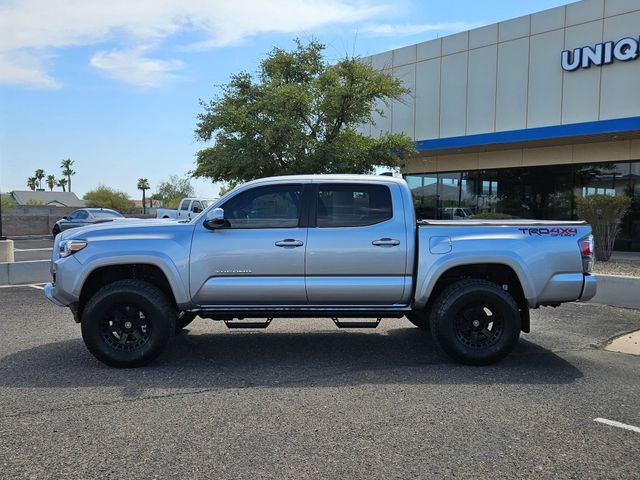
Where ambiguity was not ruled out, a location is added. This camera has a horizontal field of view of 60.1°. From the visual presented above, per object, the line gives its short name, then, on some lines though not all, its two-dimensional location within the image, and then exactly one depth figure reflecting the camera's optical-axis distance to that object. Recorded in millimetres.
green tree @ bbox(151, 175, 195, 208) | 85375
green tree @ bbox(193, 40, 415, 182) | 19000
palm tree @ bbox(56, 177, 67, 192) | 117438
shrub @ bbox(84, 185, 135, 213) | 69875
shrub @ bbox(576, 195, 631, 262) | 13539
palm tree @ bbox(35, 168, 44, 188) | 121188
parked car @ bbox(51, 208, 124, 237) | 27188
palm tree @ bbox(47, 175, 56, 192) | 121188
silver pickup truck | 5824
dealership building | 17656
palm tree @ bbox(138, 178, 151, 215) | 108188
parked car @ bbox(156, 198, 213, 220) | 25858
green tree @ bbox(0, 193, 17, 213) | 43600
